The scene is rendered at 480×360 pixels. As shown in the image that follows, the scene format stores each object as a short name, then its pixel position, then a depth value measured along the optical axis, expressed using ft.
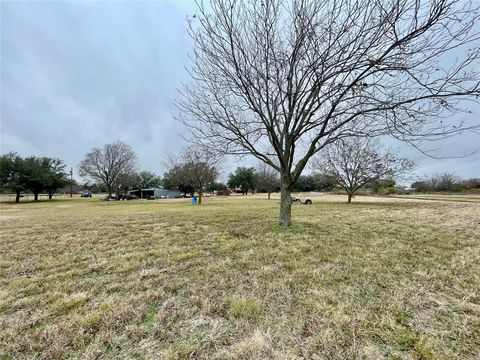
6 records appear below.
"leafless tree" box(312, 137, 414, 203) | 71.20
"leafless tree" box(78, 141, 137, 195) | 141.28
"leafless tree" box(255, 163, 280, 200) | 140.50
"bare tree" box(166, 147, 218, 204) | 82.53
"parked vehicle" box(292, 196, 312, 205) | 73.03
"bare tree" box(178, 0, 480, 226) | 15.88
